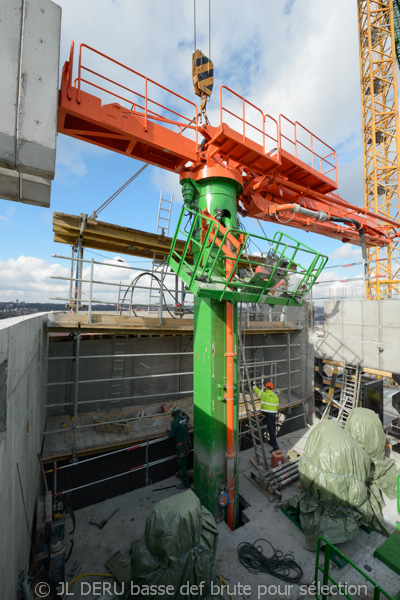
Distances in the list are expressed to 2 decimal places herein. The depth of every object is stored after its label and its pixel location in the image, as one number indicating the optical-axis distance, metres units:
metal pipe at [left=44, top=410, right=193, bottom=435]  6.30
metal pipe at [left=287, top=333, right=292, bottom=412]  9.25
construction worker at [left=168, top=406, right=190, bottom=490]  6.32
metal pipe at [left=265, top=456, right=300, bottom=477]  6.20
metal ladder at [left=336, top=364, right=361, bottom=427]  7.98
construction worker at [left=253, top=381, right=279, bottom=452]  7.10
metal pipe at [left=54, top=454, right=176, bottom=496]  5.74
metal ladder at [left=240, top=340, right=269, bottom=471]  6.31
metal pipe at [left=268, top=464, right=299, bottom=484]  6.06
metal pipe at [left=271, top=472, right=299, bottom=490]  5.91
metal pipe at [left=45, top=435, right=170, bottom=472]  5.56
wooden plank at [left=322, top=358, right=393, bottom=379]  7.60
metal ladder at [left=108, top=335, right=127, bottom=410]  7.81
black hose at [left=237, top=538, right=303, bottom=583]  4.21
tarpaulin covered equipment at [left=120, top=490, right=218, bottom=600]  3.15
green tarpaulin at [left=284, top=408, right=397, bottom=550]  4.55
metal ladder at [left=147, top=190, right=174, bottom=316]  8.33
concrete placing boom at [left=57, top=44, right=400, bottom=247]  4.35
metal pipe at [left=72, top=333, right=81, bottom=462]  5.72
